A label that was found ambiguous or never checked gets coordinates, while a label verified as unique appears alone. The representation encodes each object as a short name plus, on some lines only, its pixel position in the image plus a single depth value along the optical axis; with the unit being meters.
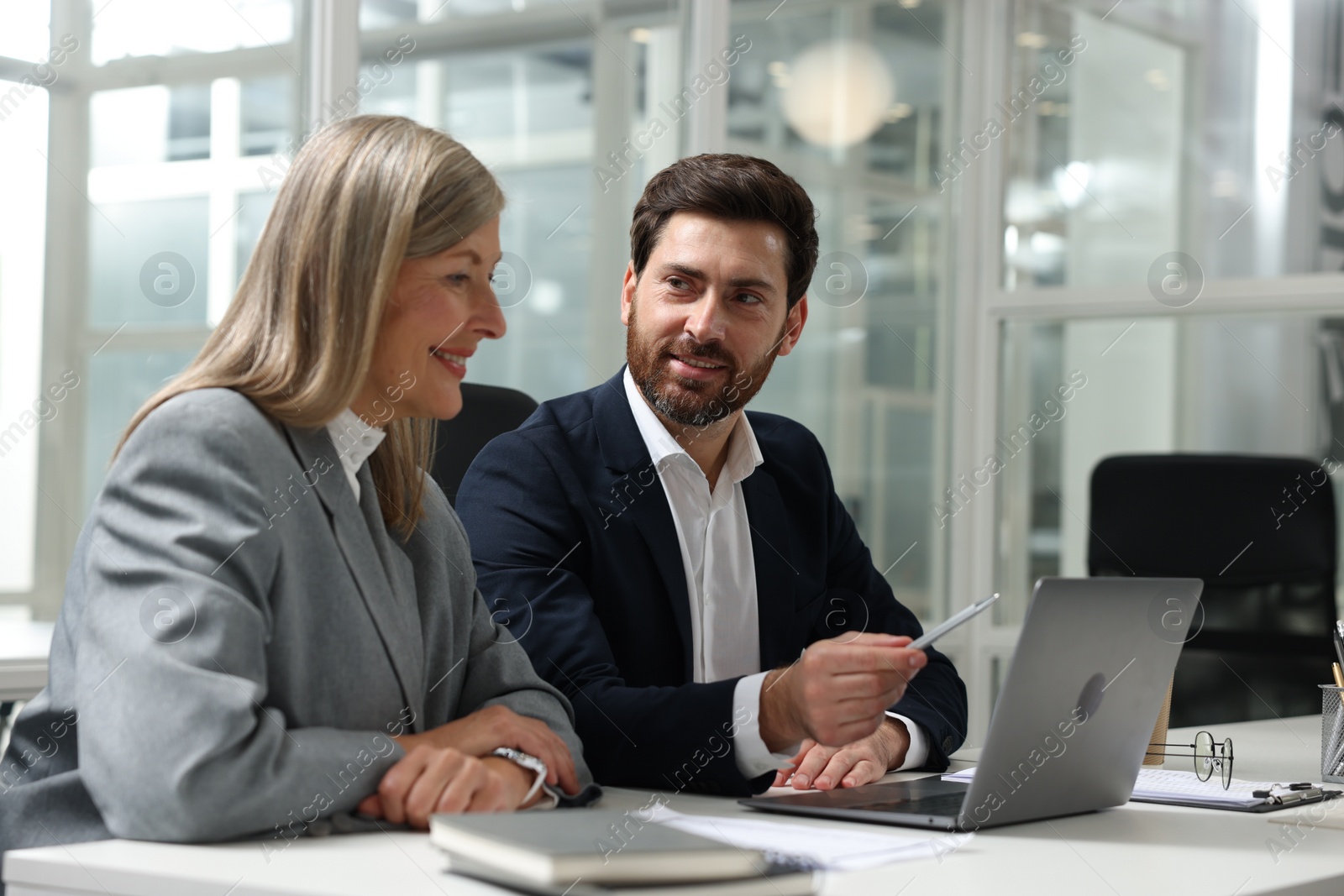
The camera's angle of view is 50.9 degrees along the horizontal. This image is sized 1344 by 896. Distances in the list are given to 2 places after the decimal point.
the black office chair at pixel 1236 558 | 3.04
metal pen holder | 1.75
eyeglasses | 1.66
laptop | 1.30
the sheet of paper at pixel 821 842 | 1.18
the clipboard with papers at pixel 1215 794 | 1.54
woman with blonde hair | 1.15
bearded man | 1.62
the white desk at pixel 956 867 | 1.06
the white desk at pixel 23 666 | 2.40
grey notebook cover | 0.97
